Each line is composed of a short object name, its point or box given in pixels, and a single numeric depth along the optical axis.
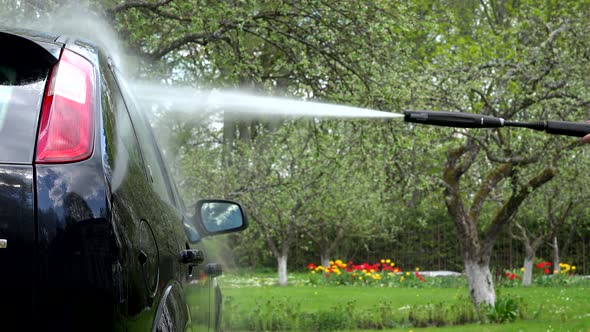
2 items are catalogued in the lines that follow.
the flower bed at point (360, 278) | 23.94
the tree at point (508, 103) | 12.11
